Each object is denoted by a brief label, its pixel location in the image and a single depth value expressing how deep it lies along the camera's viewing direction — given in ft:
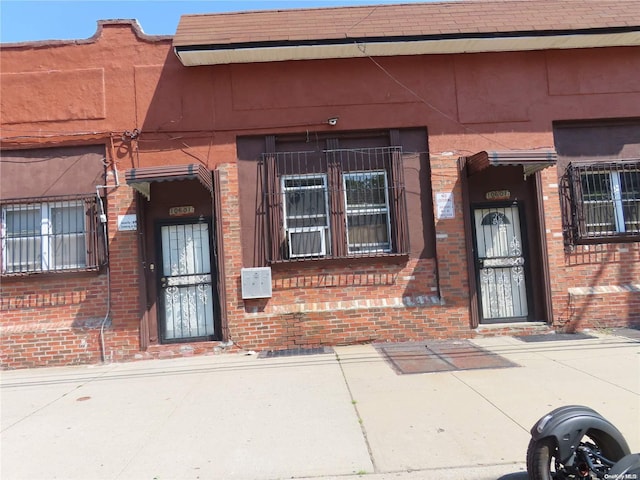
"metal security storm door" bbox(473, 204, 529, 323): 26.66
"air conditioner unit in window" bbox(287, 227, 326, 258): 25.70
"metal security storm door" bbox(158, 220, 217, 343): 25.80
